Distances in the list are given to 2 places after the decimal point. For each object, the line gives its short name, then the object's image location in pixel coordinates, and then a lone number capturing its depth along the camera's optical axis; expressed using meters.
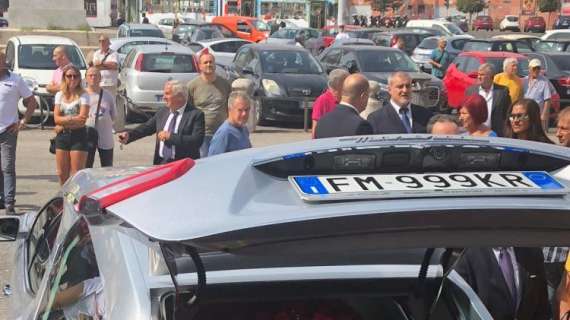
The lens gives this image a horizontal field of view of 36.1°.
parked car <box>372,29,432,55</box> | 32.67
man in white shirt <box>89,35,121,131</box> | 14.93
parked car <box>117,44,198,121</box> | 17.25
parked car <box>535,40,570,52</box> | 25.44
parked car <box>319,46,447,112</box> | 17.64
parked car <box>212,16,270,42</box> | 40.72
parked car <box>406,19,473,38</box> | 42.38
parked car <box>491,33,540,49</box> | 25.95
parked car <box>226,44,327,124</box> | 16.88
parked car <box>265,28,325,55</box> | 35.47
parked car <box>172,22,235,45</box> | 32.54
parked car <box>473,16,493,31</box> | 71.79
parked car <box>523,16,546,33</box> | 66.12
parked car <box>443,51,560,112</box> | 18.45
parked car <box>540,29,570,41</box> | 30.77
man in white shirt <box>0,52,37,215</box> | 8.81
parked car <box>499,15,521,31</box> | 70.62
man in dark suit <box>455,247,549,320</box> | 3.88
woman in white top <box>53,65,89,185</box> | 8.41
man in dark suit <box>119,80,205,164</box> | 7.63
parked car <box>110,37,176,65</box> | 22.47
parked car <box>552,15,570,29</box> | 56.99
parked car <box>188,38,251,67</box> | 25.48
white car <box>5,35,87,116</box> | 16.67
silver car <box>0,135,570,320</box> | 2.13
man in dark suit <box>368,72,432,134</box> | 7.56
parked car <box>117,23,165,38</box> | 31.24
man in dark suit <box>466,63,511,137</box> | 10.19
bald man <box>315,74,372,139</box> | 6.81
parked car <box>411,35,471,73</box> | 26.97
